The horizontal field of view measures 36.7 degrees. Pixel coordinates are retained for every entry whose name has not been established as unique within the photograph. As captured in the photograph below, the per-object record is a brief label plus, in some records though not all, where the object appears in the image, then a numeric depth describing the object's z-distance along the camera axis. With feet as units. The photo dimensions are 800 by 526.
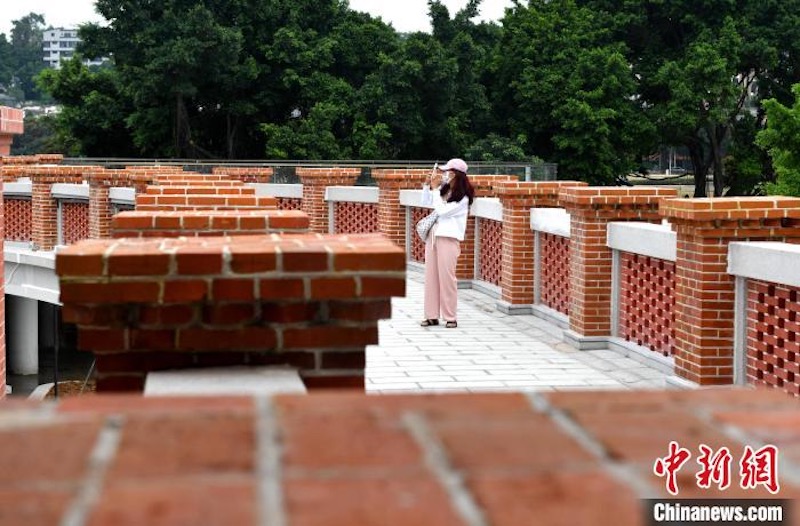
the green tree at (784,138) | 123.75
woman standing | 40.98
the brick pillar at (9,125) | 29.88
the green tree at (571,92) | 155.53
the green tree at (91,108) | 162.09
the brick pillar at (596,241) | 37.35
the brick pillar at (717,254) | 28.63
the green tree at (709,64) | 154.71
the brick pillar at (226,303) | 12.57
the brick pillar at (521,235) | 45.70
